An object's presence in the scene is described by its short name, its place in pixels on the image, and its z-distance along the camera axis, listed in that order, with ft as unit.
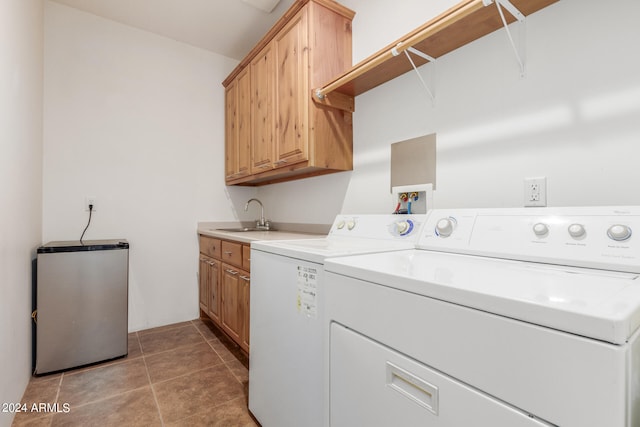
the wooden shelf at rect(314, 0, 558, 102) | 3.71
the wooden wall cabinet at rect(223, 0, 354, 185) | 6.02
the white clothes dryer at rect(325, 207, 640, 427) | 1.43
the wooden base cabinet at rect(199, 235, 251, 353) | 6.27
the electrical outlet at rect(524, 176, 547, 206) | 3.72
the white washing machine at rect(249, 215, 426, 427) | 3.39
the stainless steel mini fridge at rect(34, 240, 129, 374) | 6.19
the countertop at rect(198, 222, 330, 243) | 6.71
